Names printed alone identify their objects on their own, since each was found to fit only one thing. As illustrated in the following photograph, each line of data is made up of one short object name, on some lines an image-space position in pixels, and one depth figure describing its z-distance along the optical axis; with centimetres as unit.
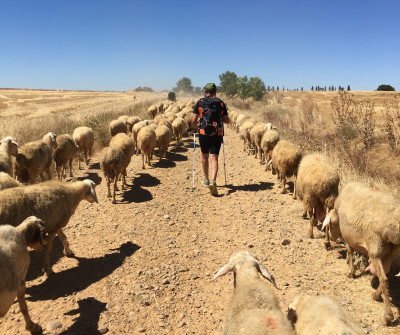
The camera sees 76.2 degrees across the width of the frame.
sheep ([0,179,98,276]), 410
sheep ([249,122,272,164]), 1161
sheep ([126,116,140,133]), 1523
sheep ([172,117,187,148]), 1465
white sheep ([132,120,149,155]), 1291
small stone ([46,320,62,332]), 335
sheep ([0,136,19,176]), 670
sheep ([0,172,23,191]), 498
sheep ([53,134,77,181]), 899
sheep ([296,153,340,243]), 511
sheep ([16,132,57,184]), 737
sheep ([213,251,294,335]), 229
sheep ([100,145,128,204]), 764
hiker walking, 779
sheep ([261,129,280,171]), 978
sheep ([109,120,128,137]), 1351
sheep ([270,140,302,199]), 758
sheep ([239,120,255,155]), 1371
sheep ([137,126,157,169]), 1057
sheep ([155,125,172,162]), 1164
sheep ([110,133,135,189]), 907
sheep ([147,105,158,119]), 2161
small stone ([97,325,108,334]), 329
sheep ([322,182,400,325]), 325
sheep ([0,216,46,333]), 286
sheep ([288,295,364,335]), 226
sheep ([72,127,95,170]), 1062
